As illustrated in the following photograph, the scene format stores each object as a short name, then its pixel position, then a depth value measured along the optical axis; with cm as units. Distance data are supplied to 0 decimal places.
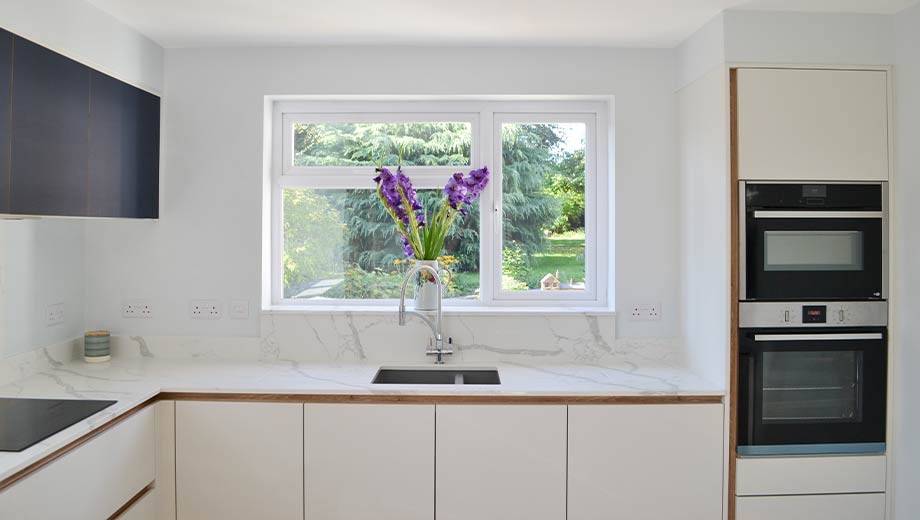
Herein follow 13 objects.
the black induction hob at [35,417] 181
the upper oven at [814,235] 240
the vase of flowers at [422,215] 286
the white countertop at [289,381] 235
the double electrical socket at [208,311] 291
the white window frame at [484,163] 303
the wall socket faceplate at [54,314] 265
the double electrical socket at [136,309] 292
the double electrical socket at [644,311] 290
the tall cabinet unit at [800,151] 240
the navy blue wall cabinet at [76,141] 199
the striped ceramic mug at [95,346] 276
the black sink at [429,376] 283
